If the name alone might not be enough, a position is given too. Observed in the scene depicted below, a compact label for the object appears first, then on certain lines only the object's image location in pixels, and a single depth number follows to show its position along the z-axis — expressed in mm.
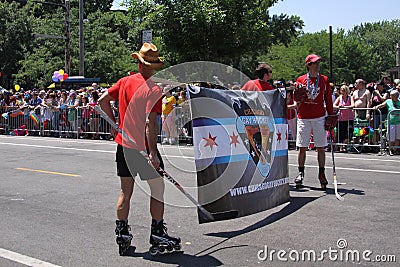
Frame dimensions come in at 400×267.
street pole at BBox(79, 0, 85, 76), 28691
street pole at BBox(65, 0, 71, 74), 30578
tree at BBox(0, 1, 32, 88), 45500
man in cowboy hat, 5355
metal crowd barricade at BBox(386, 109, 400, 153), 13320
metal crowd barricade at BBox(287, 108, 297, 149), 15031
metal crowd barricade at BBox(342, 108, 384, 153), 13777
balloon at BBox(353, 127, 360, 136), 14094
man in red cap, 8594
